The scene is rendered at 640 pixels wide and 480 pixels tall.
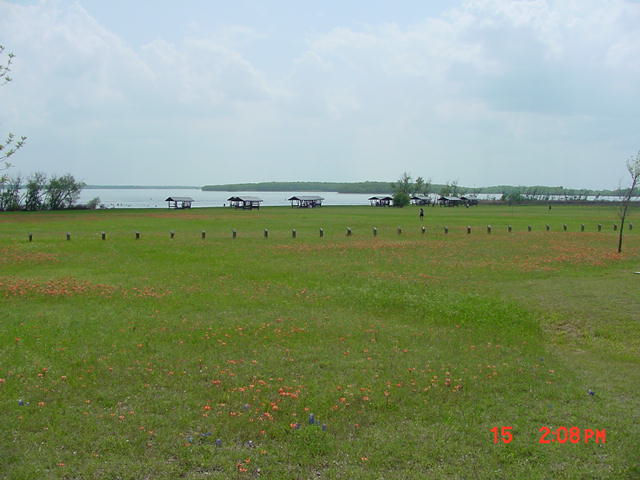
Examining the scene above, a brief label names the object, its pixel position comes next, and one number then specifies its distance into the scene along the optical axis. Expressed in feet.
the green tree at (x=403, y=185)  565.58
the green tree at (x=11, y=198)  310.04
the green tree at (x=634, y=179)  101.55
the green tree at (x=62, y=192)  336.90
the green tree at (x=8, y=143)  29.01
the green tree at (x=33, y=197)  322.96
